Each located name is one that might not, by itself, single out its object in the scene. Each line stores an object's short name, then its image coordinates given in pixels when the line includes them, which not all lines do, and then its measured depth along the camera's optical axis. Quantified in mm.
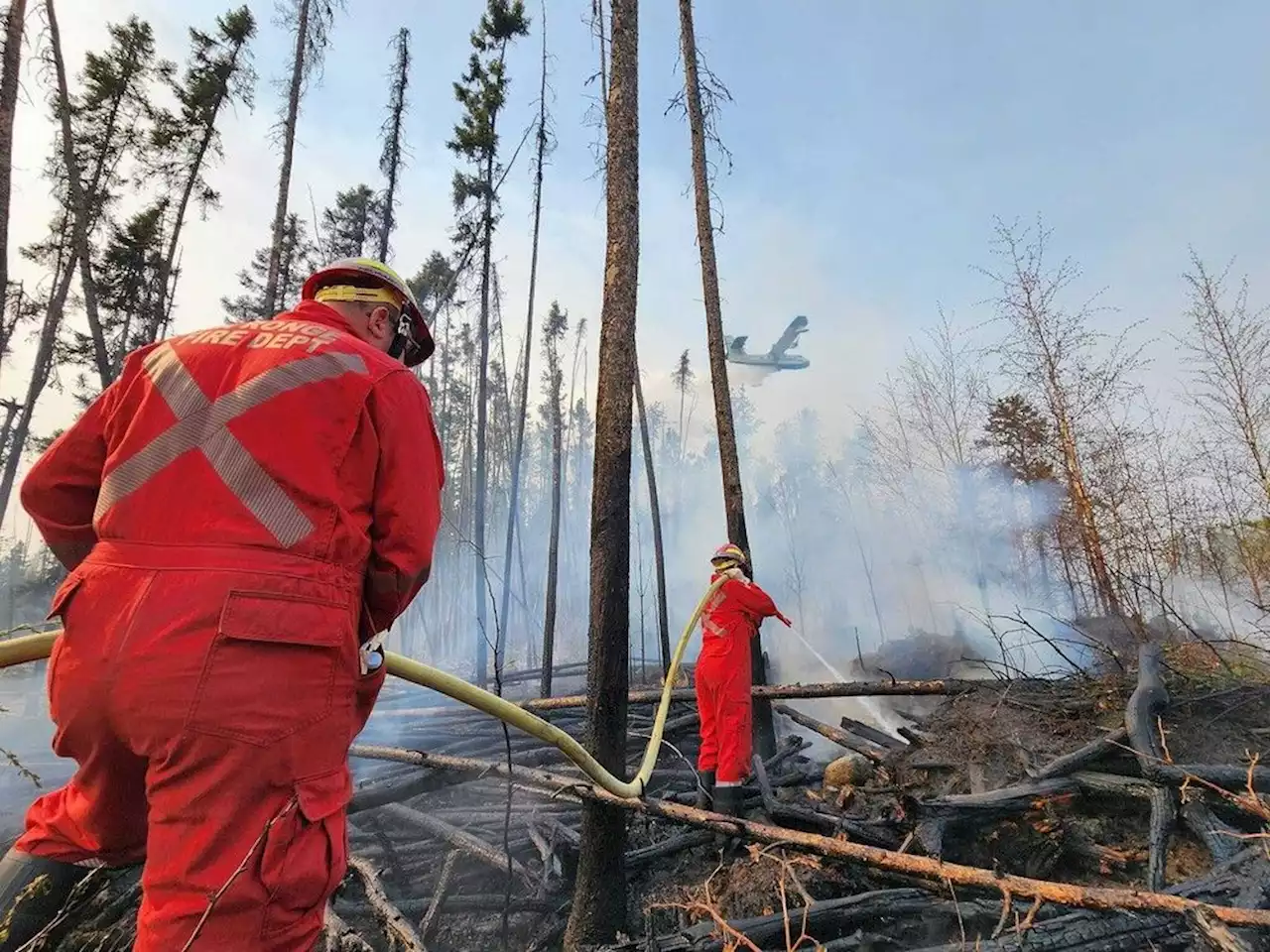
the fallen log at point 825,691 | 6402
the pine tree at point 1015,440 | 18181
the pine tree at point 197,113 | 15266
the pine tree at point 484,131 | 18219
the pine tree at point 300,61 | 13781
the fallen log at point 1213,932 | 2039
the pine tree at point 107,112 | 14891
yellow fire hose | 2025
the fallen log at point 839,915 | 3330
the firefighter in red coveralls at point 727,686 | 5512
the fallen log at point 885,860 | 2314
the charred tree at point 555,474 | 14648
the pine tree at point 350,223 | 18922
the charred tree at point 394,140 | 16625
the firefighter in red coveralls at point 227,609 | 1443
